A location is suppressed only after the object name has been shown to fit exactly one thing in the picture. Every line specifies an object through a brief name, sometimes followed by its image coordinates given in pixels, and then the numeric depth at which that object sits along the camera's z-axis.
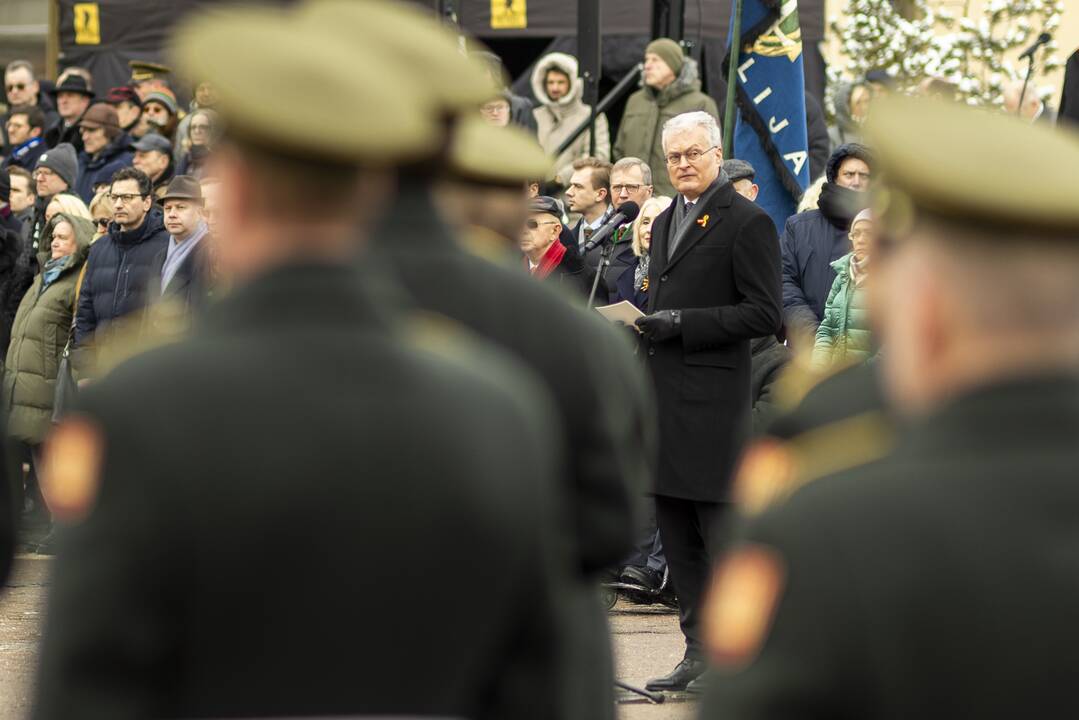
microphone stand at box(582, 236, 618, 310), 16.53
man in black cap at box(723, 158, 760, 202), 18.34
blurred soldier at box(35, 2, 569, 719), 4.30
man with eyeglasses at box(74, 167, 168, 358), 20.78
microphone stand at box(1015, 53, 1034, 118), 17.19
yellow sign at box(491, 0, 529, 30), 32.72
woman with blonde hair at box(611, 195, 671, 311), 17.98
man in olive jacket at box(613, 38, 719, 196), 23.30
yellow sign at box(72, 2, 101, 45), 34.87
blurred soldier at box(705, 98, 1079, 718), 3.66
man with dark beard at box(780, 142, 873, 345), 17.56
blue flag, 20.59
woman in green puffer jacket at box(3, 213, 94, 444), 22.19
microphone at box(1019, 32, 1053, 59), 18.67
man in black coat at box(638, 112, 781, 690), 14.37
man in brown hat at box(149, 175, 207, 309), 17.84
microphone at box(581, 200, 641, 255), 18.48
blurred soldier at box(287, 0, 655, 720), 6.44
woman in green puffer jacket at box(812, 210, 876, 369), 14.92
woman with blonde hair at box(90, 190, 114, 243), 23.37
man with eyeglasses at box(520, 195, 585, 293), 16.66
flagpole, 20.64
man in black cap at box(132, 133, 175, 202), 24.52
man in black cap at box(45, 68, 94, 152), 29.52
